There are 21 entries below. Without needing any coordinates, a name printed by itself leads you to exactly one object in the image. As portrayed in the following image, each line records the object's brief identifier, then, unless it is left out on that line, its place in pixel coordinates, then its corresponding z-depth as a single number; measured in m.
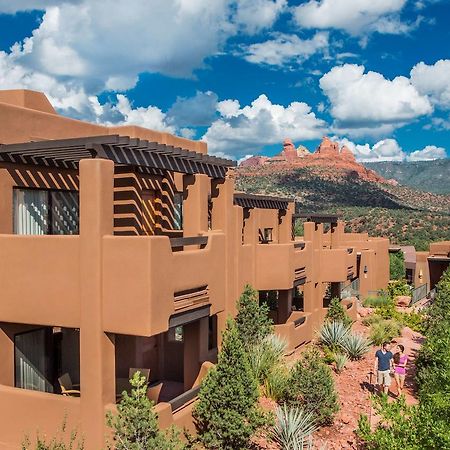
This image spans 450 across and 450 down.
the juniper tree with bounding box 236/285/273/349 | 15.64
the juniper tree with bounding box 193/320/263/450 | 10.28
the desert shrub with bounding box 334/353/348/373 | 16.91
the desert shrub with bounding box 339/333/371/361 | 18.48
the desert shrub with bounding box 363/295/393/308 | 31.61
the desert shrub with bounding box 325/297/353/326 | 21.92
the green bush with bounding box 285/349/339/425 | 12.68
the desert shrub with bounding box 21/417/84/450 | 9.43
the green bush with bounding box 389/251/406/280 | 52.28
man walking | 14.62
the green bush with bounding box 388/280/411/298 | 37.31
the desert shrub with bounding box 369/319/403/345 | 21.06
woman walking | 15.38
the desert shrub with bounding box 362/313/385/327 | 24.77
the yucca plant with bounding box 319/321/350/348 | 19.17
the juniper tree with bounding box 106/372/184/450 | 8.18
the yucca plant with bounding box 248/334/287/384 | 14.30
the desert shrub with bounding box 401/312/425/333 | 24.86
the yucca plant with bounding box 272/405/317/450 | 11.23
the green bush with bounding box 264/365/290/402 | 13.55
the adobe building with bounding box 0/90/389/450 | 9.49
